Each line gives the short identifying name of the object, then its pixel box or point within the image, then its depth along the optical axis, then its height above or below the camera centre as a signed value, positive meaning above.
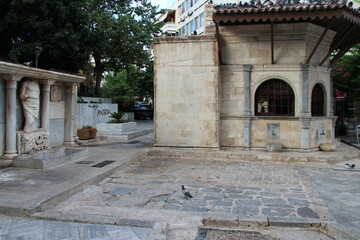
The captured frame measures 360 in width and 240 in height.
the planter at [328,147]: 10.83 -0.88
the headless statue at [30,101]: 8.29 +0.61
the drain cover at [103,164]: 8.26 -1.20
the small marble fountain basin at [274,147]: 10.56 -0.87
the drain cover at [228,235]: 4.28 -1.68
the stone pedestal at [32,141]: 8.11 -0.54
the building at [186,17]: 45.94 +18.73
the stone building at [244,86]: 10.59 +1.37
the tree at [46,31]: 15.44 +5.12
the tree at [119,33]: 21.41 +6.71
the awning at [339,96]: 19.18 +1.77
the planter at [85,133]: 13.37 -0.49
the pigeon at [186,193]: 5.79 -1.40
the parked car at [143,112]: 33.19 +1.19
